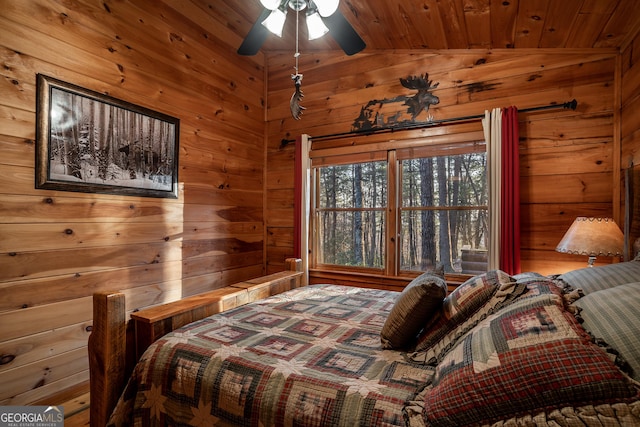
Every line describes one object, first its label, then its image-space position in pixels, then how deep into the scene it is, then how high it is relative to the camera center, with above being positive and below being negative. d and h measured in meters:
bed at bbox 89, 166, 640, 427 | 0.78 -0.52
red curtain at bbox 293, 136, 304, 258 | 3.57 +0.16
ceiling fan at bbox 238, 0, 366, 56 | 1.72 +1.13
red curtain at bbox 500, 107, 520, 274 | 2.59 +0.16
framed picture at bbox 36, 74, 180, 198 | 2.03 +0.55
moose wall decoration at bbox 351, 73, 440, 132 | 3.09 +1.12
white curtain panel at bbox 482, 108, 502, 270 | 2.66 +0.36
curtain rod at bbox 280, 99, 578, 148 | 2.57 +0.91
